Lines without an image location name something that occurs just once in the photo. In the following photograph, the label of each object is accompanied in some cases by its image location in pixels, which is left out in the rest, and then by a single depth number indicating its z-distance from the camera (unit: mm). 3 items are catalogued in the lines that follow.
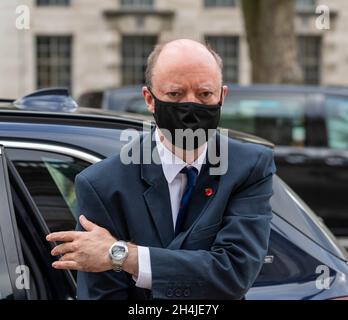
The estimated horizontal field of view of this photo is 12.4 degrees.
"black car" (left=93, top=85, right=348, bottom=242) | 17185
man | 4363
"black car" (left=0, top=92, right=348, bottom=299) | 5466
